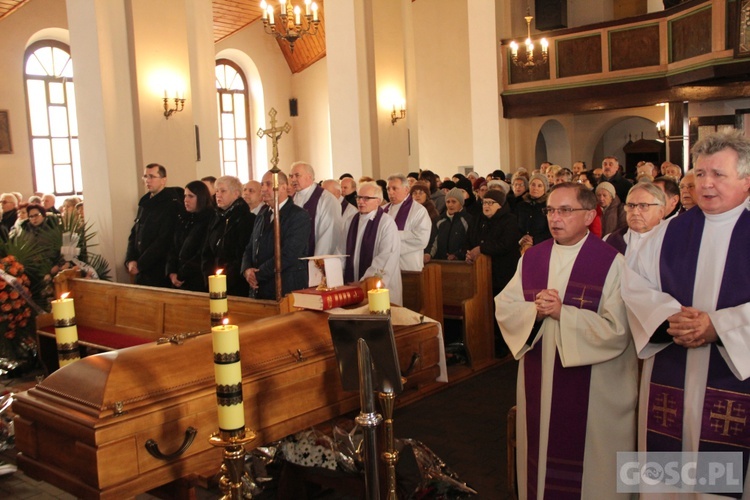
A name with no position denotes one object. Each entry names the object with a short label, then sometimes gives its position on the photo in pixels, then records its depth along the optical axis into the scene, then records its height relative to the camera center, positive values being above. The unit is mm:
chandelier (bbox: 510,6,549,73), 13922 +2301
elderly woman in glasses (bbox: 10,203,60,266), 7093 -385
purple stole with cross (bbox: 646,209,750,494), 2623 -794
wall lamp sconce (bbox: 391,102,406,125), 10031 +881
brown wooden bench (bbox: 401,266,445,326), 5957 -963
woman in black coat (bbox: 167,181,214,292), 6238 -473
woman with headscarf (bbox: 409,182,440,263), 7324 -246
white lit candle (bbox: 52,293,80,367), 2926 -562
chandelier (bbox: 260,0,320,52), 9008 +2117
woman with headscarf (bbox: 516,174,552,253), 6867 -412
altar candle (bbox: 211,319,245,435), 2229 -606
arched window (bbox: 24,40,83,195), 14797 +1582
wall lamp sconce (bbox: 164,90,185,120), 8008 +916
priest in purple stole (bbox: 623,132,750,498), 2598 -554
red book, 3805 -631
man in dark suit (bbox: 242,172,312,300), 5180 -487
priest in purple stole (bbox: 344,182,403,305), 5789 -530
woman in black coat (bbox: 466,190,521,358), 6312 -612
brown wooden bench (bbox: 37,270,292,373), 4523 -933
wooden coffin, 2598 -872
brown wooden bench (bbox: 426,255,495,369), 6137 -1129
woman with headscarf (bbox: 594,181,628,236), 6574 -394
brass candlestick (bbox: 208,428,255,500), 2244 -848
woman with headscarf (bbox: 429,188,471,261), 7181 -578
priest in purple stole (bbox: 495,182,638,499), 3033 -830
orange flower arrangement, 5938 -908
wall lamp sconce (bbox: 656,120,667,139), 16686 +859
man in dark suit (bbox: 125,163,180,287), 6785 -401
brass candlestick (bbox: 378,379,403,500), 2594 -1043
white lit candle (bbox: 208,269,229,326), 3359 -519
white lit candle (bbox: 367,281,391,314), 2910 -502
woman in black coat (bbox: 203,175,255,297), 5863 -415
